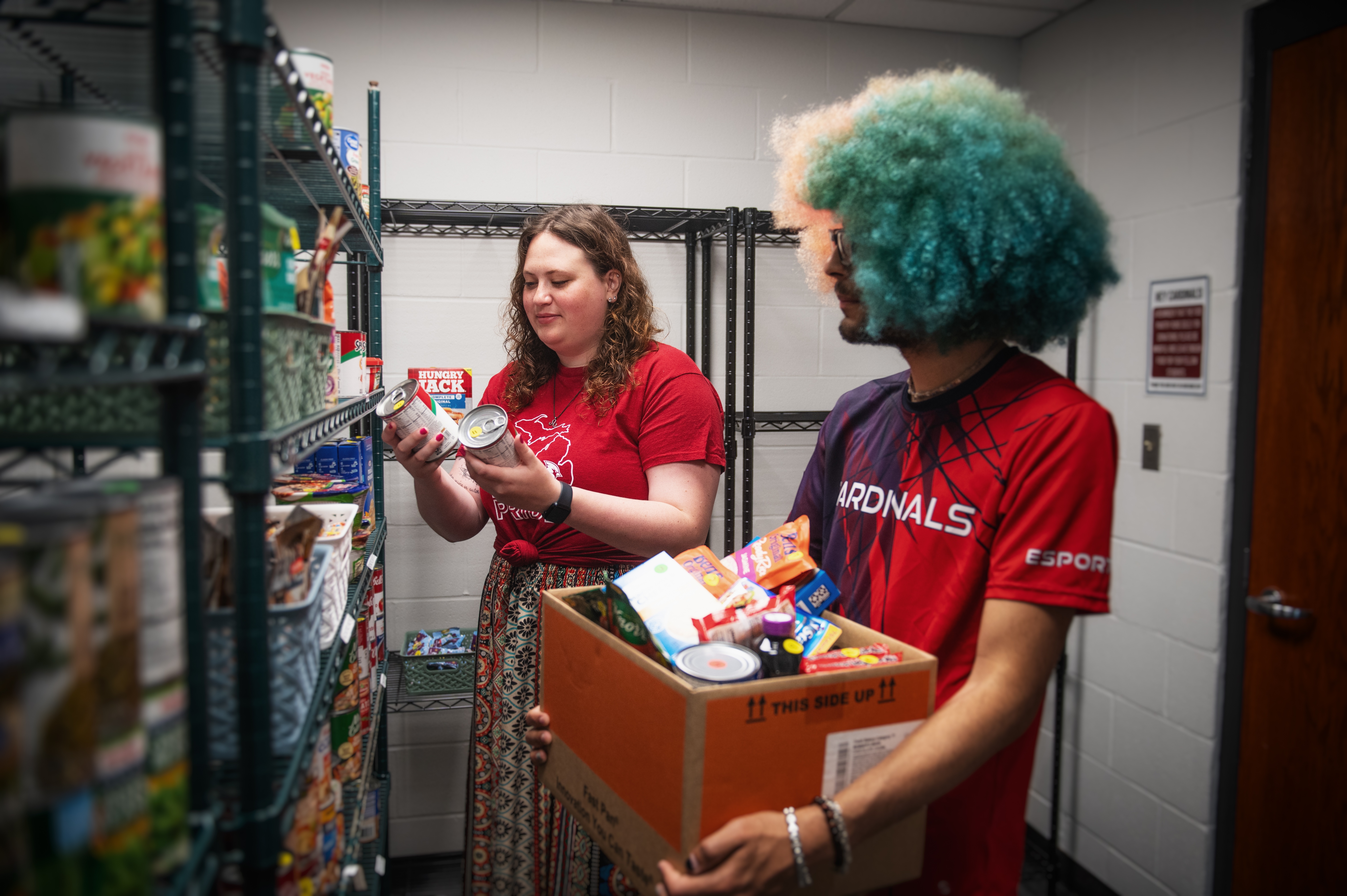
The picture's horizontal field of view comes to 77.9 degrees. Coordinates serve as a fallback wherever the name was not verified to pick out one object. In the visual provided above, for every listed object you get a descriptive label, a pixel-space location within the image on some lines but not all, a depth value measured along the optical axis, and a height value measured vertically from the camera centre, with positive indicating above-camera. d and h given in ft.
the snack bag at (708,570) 3.99 -0.87
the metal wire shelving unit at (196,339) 2.05 +0.12
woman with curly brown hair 5.98 -0.59
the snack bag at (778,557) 3.82 -0.78
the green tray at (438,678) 7.93 -2.79
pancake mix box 8.28 +0.06
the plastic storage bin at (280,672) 2.57 -0.93
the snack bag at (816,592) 3.81 -0.91
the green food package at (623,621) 3.30 -0.95
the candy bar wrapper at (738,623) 3.43 -0.96
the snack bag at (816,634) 3.50 -1.02
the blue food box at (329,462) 5.25 -0.46
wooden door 6.07 -0.78
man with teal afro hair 3.15 -0.34
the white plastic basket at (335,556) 3.59 -0.77
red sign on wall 7.27 +0.55
